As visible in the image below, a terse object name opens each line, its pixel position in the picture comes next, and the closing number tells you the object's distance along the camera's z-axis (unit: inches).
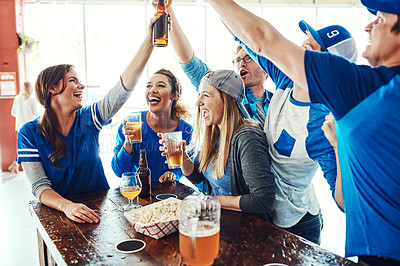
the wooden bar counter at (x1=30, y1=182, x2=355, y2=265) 40.6
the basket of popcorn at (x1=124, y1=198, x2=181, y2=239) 45.9
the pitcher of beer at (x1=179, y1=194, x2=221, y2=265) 34.7
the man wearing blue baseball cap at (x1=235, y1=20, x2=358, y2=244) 55.8
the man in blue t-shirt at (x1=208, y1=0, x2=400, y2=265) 32.6
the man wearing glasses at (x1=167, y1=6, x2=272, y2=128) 82.8
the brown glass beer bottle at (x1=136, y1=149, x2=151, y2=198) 65.9
